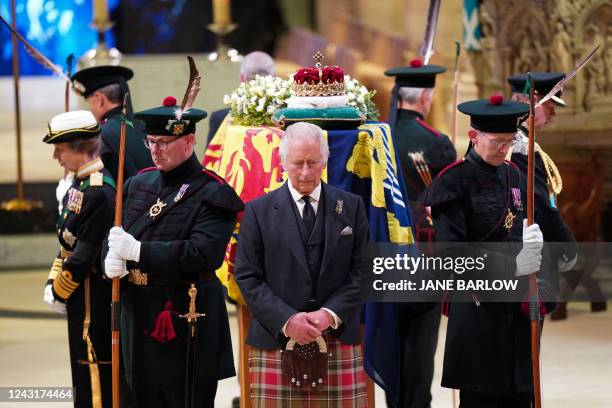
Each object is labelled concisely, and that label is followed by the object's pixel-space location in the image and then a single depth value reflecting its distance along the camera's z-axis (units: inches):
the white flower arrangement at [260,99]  576.1
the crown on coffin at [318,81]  545.3
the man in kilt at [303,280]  459.8
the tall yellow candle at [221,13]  890.1
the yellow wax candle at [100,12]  947.3
